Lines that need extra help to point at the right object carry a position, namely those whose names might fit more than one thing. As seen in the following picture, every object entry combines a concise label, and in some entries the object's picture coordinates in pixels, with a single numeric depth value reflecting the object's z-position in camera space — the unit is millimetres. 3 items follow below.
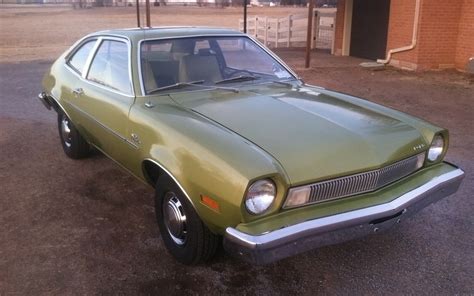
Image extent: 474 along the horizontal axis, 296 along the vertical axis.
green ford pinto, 2660
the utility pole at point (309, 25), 11352
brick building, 11008
